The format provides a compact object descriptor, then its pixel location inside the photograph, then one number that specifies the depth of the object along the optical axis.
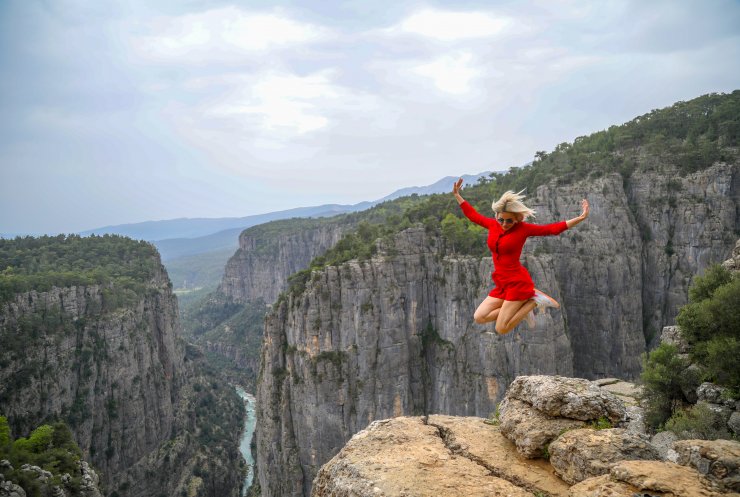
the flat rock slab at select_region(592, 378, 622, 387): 20.99
